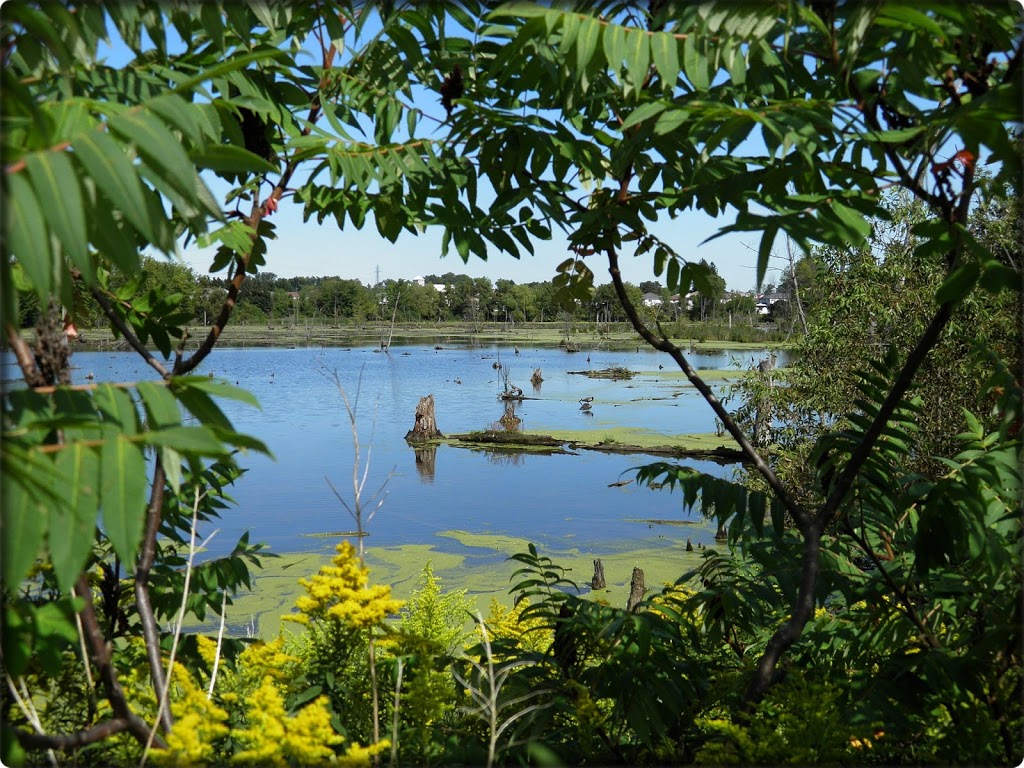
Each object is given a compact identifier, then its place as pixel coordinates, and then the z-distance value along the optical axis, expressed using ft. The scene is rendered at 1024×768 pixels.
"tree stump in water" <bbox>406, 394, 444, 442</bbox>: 62.95
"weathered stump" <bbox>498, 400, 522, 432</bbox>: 66.39
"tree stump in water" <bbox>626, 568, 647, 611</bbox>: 24.61
